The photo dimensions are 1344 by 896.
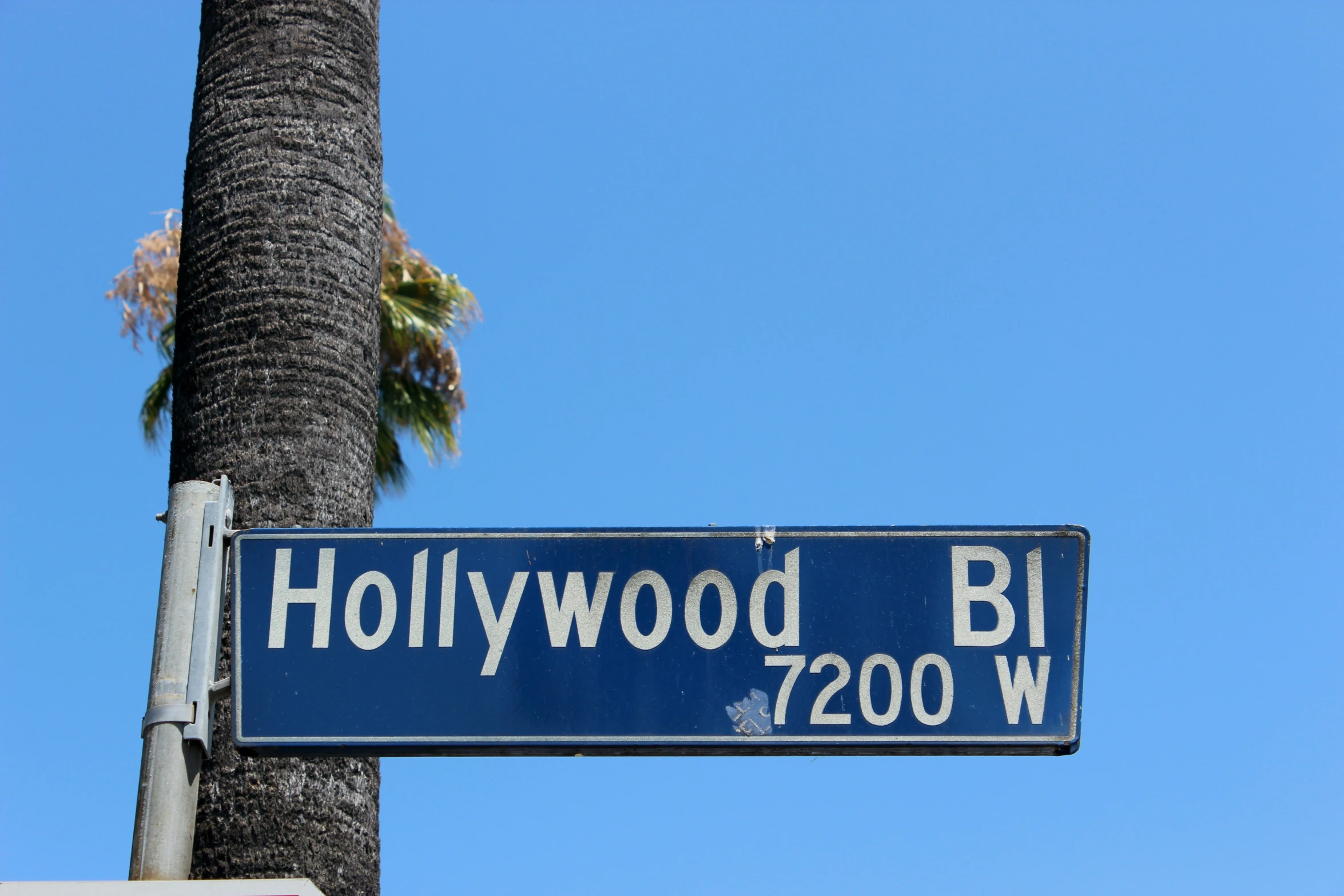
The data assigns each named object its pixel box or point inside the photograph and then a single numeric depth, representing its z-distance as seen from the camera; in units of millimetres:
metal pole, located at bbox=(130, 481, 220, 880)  4629
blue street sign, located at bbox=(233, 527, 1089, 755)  4875
